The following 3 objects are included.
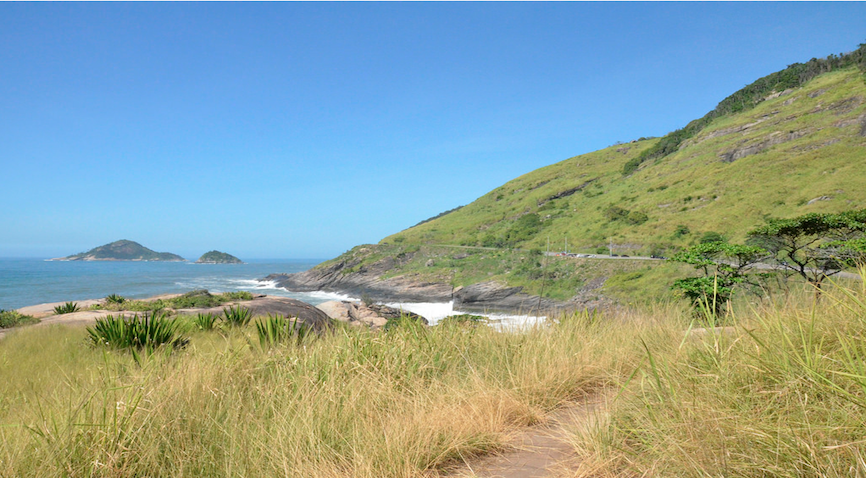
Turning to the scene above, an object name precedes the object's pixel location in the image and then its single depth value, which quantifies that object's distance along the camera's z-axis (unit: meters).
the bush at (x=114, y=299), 15.78
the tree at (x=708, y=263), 11.74
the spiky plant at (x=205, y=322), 8.95
